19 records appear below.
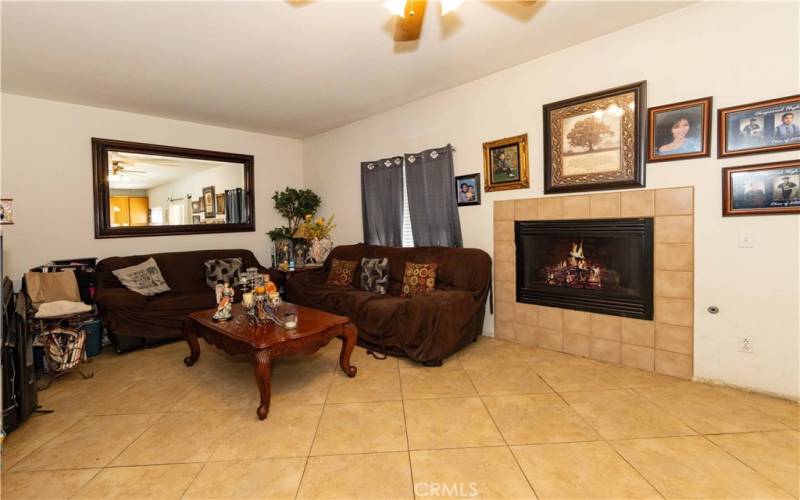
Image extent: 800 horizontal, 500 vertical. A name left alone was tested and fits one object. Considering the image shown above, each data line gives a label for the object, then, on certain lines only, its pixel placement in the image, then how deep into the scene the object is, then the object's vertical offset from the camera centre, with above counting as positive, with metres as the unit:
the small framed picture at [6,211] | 2.24 +0.24
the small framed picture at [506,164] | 3.31 +0.74
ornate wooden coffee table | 2.21 -0.62
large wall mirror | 4.06 +0.71
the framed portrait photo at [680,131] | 2.44 +0.76
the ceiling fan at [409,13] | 1.85 +1.25
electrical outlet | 2.36 -0.71
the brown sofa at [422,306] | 2.92 -0.58
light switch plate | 2.32 -0.01
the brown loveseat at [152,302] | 3.35 -0.56
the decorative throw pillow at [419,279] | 3.54 -0.37
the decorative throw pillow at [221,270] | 4.29 -0.31
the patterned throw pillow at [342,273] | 4.18 -0.35
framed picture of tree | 2.72 +0.80
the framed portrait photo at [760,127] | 2.17 +0.69
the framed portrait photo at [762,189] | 2.18 +0.31
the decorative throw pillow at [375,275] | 3.88 -0.35
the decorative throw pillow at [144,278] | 3.70 -0.33
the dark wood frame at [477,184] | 3.64 +0.58
